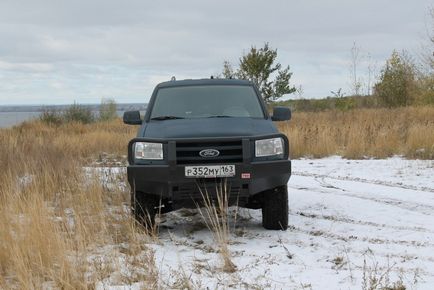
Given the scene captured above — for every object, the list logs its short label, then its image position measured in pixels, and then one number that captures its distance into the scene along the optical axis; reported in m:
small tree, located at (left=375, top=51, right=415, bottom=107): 26.91
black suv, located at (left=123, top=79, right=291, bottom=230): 4.69
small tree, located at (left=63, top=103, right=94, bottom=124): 28.01
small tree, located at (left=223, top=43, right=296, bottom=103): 28.75
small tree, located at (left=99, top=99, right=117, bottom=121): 34.67
